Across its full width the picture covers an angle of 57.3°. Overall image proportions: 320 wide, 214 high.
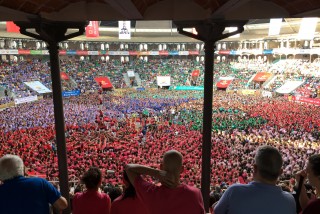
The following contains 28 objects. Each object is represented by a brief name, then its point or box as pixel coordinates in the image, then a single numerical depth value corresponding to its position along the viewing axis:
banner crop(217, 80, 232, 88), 41.59
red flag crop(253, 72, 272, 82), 40.71
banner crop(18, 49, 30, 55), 39.14
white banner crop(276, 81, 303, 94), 33.62
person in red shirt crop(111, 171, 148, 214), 2.58
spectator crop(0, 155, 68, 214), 2.23
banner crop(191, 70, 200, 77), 46.87
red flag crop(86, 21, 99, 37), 31.16
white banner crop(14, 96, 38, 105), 28.98
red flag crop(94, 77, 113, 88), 41.34
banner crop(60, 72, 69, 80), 40.48
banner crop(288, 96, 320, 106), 26.37
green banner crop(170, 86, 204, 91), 42.01
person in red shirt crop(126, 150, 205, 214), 2.05
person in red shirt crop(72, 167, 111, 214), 2.80
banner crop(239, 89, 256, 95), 37.02
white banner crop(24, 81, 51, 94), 34.22
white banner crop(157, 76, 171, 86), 44.23
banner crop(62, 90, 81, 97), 34.88
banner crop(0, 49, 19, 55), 36.57
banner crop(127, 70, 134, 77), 47.50
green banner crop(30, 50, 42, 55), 40.62
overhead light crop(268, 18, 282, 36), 28.71
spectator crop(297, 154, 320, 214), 2.12
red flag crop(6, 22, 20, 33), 23.47
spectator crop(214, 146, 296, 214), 1.98
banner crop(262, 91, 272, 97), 34.41
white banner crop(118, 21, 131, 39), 33.19
